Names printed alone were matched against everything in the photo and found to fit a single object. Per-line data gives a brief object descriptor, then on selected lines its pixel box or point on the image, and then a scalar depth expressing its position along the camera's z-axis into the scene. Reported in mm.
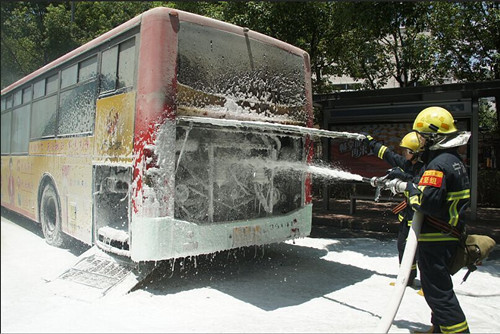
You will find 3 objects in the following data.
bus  4379
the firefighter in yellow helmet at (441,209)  3256
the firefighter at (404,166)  4535
